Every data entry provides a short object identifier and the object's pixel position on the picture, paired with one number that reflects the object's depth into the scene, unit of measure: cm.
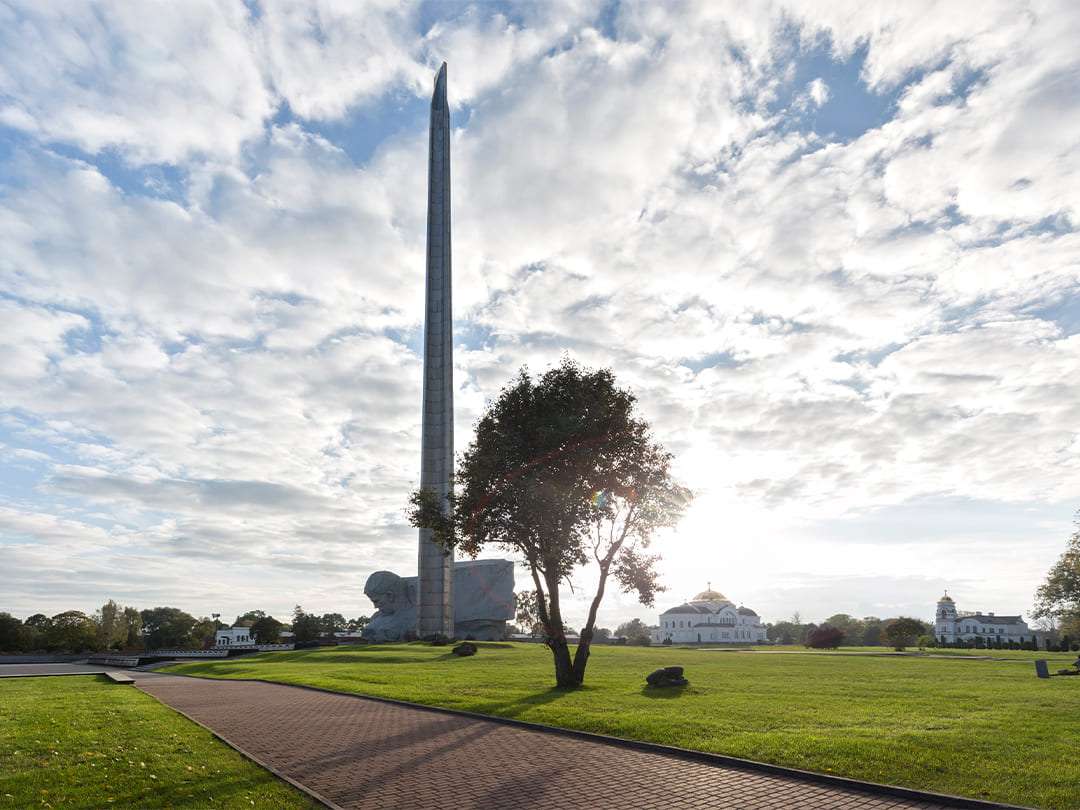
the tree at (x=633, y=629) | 18138
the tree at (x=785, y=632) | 17698
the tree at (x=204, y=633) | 14284
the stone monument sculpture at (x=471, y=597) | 11212
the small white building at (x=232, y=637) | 17888
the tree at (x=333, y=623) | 15575
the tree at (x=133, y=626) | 11562
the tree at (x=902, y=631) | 8189
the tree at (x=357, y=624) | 19212
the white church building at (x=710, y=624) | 16662
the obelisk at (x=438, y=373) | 9012
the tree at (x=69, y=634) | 9919
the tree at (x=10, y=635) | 9606
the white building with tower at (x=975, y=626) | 17475
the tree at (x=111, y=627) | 10694
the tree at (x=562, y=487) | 2914
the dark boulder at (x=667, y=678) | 2734
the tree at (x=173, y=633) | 13638
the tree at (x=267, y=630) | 13912
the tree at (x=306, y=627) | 13275
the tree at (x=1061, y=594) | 7888
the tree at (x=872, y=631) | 13071
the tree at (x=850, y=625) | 13775
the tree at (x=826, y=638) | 8256
